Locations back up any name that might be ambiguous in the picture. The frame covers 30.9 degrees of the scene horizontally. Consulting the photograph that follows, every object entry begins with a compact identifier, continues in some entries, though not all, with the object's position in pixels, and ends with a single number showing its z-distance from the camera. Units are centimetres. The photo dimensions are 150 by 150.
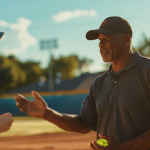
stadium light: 4575
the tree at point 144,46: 3676
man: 233
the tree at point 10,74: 5312
